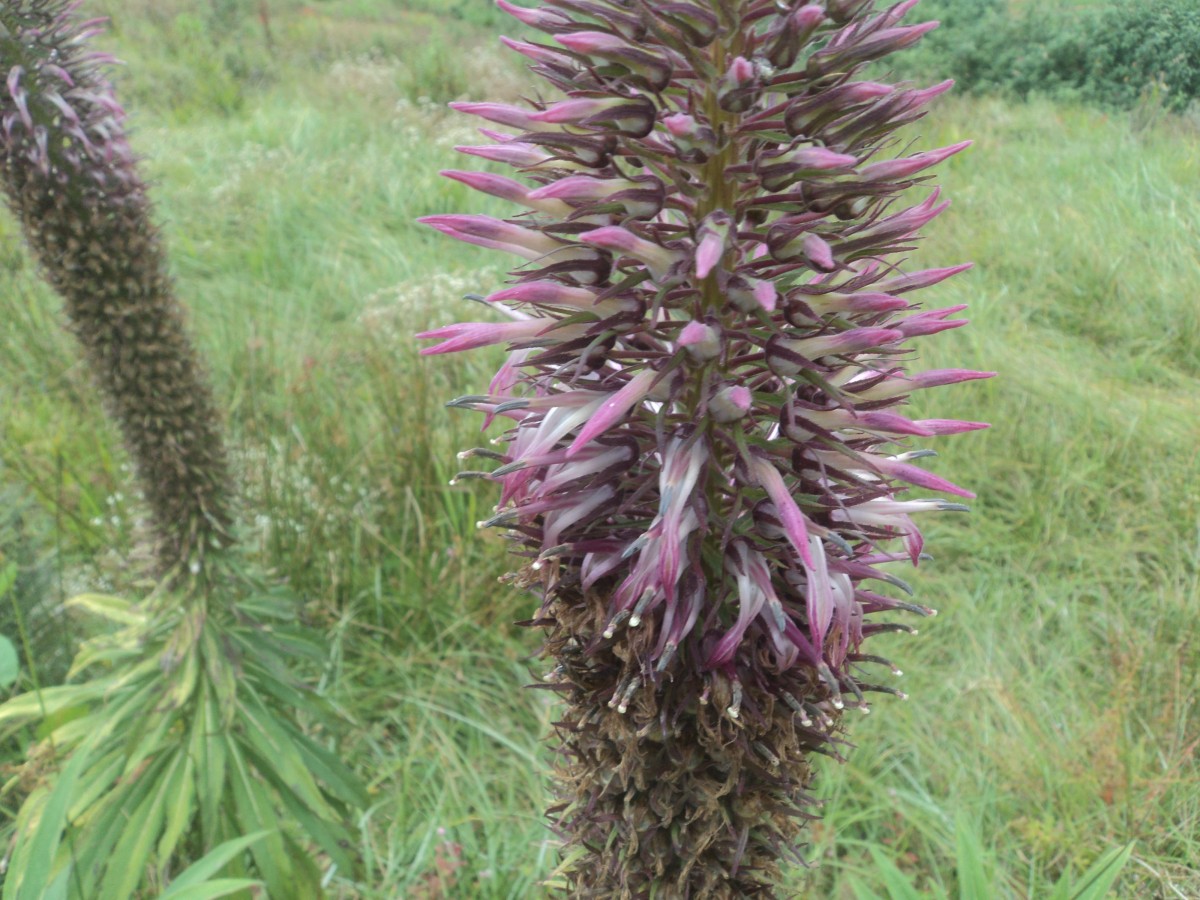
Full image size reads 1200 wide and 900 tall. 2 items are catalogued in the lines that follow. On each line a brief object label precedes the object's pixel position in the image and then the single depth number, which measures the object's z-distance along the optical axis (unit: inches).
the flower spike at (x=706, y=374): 8.4
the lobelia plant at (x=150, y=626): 16.5
